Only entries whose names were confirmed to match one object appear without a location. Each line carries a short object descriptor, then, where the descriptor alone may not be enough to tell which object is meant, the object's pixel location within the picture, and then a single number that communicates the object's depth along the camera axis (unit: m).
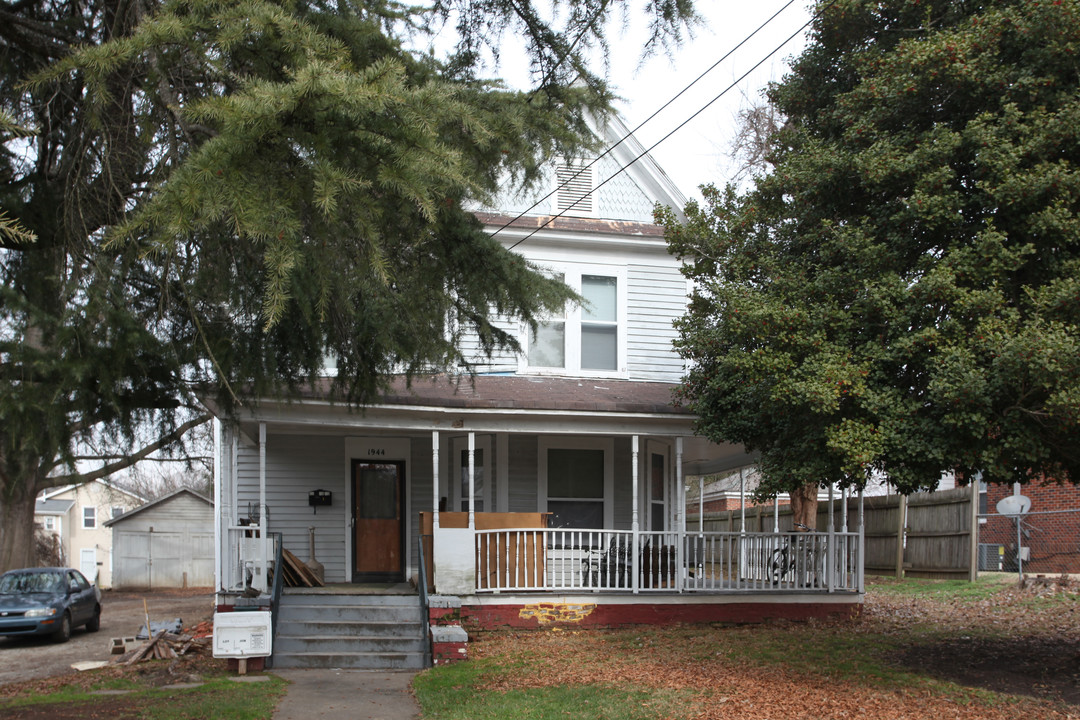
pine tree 4.97
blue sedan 16.47
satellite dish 18.89
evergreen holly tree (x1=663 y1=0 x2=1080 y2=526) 8.01
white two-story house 12.89
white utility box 10.55
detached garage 34.09
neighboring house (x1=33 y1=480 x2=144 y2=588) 54.34
